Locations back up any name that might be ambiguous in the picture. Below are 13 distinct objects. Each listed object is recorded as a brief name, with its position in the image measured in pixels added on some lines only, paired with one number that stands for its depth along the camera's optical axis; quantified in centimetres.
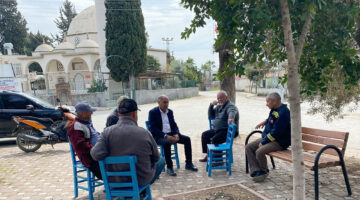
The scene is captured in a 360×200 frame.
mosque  3094
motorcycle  724
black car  812
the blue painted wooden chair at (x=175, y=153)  517
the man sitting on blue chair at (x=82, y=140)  333
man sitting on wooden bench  416
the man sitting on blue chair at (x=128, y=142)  275
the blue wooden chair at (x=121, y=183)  271
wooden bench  352
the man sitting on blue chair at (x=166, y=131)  486
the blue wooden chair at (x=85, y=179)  378
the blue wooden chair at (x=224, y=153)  464
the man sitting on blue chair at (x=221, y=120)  520
